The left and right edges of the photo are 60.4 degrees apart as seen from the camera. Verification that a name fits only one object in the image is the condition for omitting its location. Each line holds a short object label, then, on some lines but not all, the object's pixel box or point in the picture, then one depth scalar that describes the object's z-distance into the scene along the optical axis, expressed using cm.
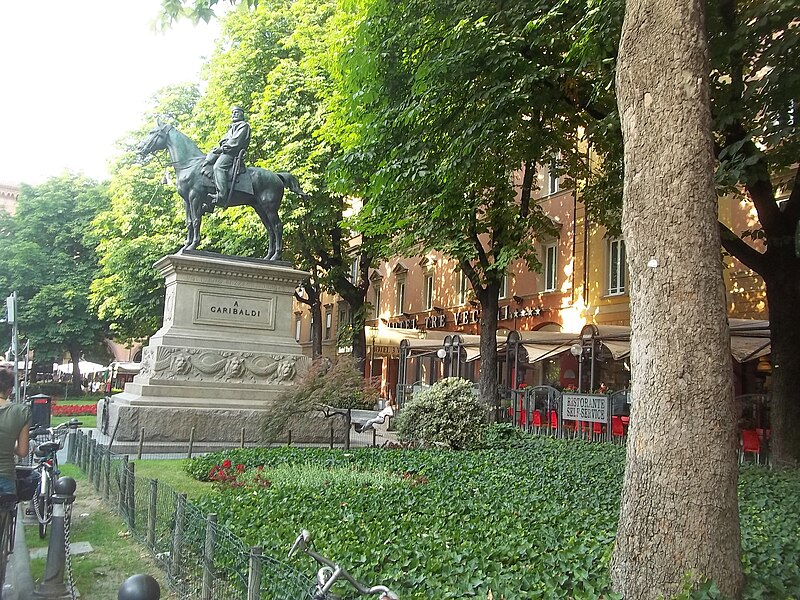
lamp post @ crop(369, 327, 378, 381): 3105
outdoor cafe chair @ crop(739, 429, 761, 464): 1372
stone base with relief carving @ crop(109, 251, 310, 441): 1433
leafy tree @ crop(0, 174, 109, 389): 3953
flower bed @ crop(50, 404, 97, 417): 2597
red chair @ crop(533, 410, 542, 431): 1838
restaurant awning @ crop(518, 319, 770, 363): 1644
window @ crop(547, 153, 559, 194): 2850
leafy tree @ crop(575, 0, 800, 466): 954
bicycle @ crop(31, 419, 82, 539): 720
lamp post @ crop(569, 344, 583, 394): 1869
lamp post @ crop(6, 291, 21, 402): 1211
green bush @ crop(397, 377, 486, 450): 1334
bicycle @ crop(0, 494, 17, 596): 508
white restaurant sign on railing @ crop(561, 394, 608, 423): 1544
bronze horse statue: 1630
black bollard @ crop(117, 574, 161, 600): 282
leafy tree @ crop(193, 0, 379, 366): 2378
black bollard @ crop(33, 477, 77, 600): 543
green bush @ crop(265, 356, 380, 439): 1383
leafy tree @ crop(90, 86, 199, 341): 3022
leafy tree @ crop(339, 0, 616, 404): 1225
